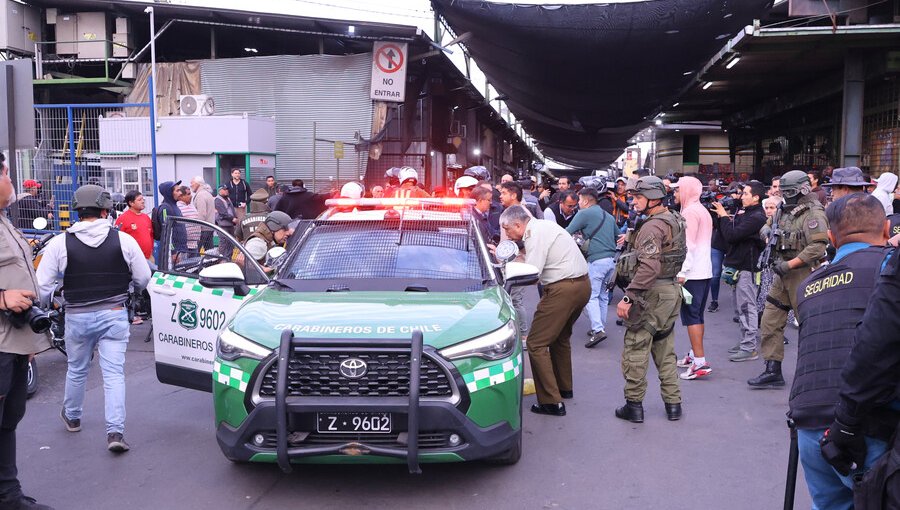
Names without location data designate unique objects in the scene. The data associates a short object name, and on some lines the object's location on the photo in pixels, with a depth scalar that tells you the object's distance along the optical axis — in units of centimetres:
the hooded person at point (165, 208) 1114
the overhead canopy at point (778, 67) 1394
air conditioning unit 1827
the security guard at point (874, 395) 269
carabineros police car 459
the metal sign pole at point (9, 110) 786
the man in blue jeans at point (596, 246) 977
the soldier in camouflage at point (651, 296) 634
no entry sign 1880
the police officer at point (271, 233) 786
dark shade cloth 1173
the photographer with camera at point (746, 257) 877
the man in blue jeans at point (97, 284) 567
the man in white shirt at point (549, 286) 662
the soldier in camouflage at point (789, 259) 732
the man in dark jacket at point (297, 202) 1216
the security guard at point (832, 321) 326
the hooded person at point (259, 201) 1152
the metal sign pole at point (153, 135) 1286
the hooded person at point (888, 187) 935
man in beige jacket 452
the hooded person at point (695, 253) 805
